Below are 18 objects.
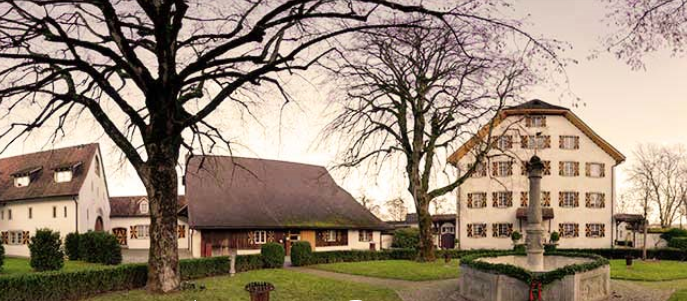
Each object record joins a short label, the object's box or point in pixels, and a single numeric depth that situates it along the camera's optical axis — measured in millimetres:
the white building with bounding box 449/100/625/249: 44312
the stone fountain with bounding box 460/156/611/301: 15258
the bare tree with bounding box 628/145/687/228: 64438
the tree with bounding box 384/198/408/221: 91312
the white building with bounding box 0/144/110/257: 39469
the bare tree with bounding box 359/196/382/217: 80019
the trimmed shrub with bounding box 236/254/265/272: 26458
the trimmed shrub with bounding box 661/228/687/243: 44031
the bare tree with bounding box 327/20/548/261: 29297
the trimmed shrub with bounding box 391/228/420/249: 46562
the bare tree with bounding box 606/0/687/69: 10188
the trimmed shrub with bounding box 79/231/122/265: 31219
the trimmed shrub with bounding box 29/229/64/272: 26266
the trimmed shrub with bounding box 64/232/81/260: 34812
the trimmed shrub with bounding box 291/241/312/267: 30031
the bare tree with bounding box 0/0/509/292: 14898
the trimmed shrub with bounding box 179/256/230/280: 22303
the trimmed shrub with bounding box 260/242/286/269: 28016
